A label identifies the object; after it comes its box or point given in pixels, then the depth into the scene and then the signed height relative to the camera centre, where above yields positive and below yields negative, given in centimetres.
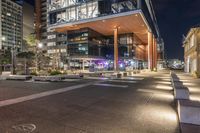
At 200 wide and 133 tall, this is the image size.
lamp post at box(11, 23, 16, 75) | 1869 +40
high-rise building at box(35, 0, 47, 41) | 7335 +2911
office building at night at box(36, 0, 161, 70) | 2962 +1127
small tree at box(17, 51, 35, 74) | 1916 +84
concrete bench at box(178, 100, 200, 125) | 423 -160
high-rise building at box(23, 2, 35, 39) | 10343 +4145
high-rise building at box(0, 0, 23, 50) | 8736 +3262
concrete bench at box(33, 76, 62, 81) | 1422 -120
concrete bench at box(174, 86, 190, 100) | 673 -144
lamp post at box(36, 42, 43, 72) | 2175 +333
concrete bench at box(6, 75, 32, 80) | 1517 -115
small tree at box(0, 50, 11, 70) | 3446 +293
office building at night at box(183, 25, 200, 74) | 1958 +328
